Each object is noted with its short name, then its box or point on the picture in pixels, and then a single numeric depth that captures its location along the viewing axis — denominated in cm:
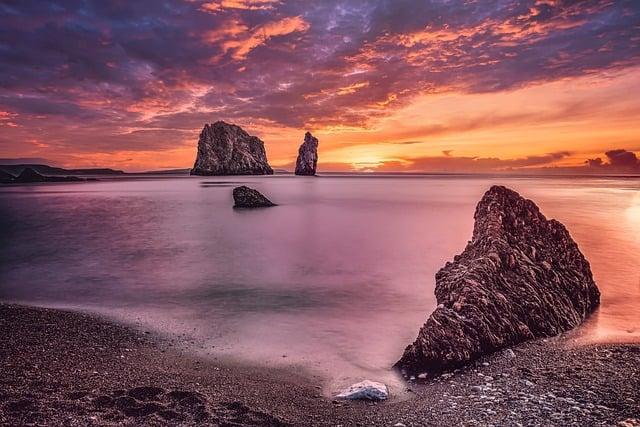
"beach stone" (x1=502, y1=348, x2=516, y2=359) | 672
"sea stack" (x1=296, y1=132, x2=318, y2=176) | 17988
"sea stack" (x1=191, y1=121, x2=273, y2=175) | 17800
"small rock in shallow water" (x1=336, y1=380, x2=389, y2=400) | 586
